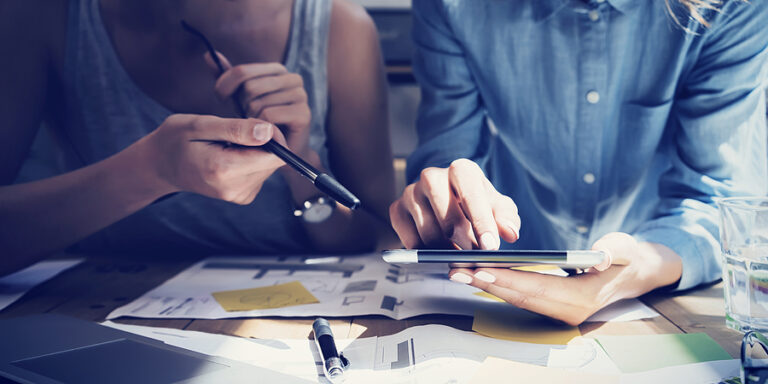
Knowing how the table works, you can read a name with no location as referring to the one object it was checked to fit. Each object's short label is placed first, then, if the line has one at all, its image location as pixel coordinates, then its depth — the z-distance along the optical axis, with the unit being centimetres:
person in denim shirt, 57
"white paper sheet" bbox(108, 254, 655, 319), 54
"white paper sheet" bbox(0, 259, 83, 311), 61
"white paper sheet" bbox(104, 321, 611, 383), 40
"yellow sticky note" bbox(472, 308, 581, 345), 46
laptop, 39
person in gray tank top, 70
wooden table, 49
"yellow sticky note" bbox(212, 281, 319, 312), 56
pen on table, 40
